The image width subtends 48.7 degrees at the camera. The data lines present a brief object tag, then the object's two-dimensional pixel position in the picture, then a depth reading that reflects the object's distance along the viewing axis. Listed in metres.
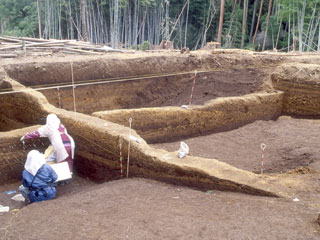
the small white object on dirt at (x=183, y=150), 6.37
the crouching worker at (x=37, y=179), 6.13
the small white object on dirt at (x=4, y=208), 6.03
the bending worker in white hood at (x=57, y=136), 6.99
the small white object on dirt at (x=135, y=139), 6.52
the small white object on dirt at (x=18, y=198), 6.76
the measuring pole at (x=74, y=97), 9.95
